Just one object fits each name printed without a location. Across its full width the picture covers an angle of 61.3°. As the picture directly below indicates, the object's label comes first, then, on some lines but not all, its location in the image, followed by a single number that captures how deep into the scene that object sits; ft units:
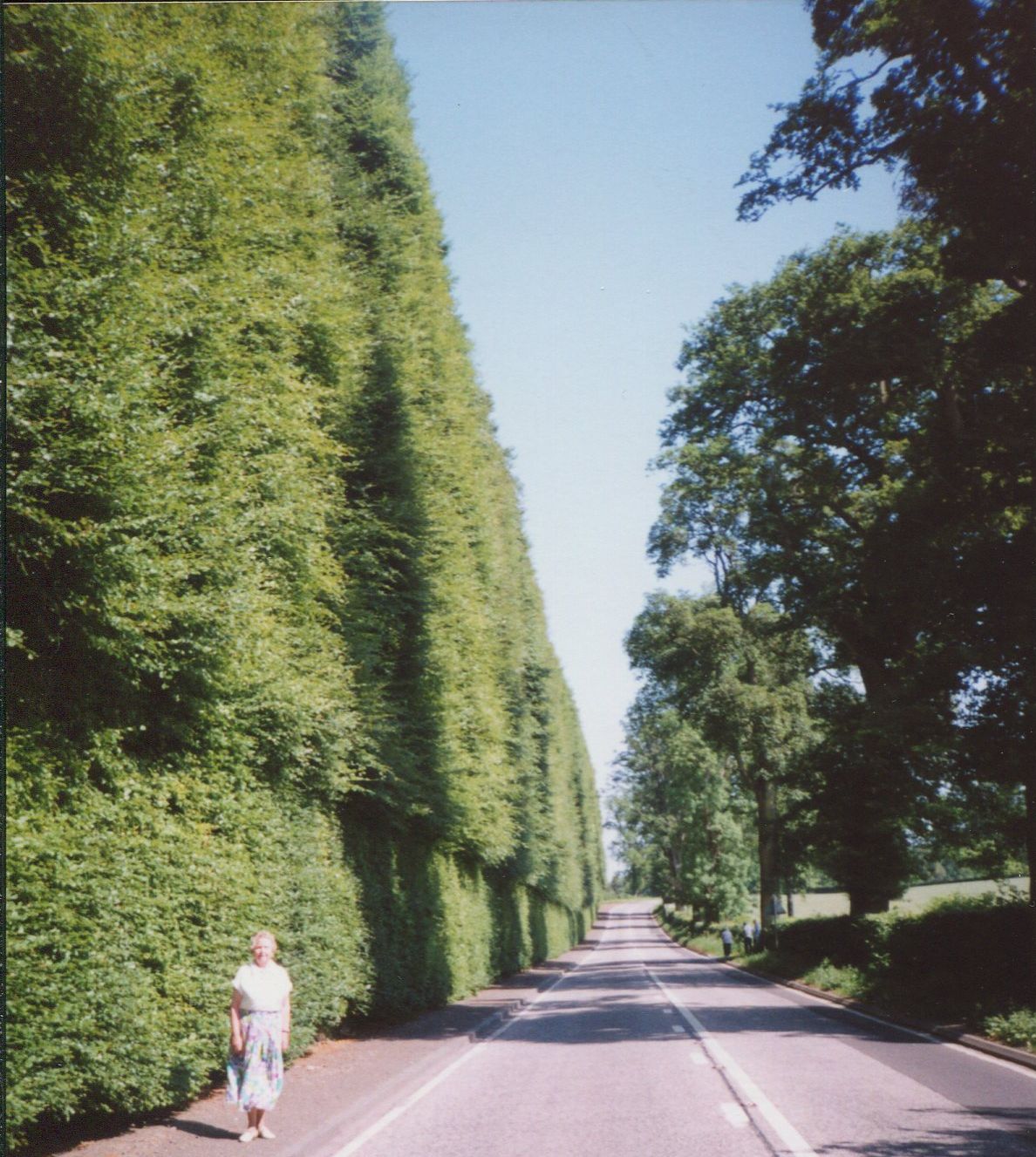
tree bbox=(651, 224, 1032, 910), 45.52
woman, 24.22
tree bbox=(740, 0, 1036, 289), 37.96
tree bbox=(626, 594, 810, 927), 102.94
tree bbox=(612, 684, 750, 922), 165.78
